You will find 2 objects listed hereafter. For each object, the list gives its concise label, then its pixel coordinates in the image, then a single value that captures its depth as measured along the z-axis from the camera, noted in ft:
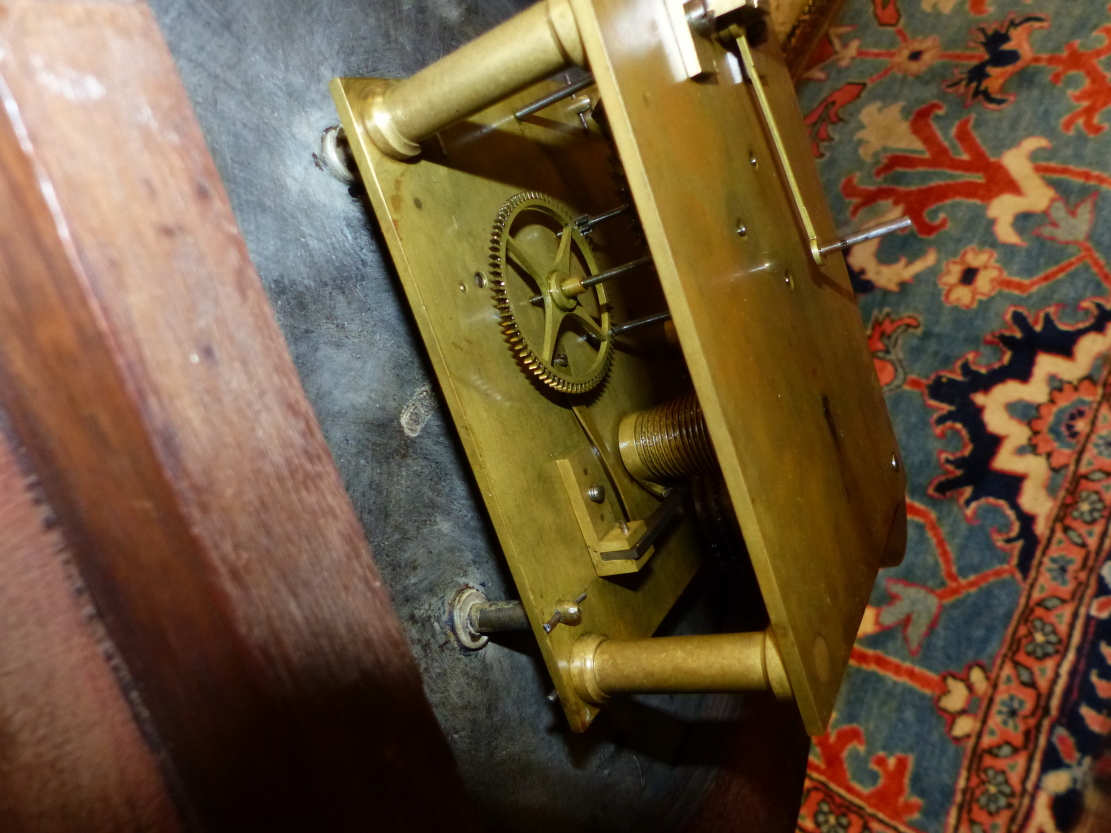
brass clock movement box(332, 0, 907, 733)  0.56
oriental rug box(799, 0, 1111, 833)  1.34
